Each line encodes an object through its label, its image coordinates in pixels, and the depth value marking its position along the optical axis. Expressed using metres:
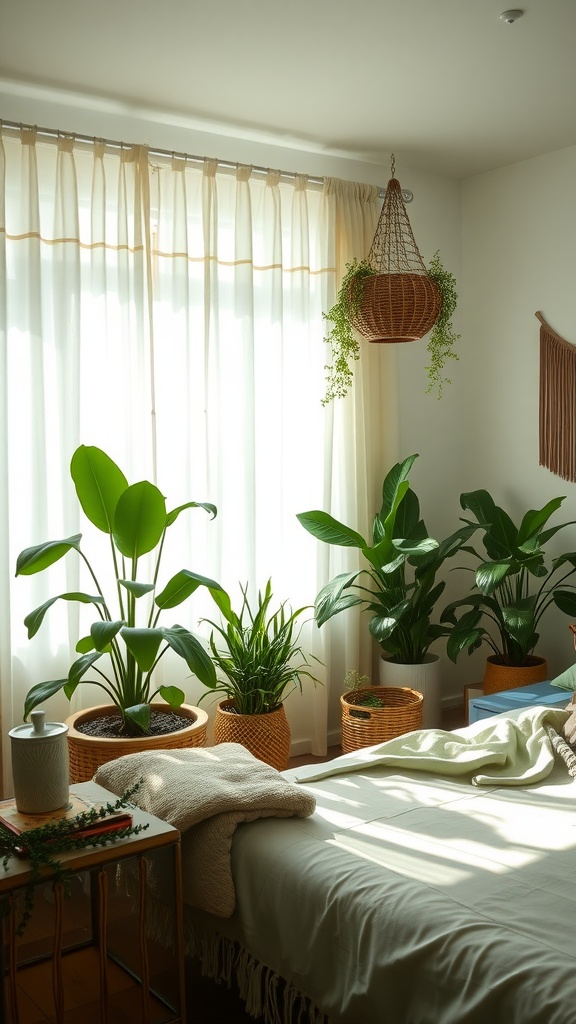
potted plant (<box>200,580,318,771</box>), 3.85
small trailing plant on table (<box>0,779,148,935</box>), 1.93
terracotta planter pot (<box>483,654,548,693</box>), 4.42
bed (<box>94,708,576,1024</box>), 1.79
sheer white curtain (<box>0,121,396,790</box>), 3.75
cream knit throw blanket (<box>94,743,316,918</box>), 2.27
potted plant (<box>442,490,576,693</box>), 4.29
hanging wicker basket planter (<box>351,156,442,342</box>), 3.92
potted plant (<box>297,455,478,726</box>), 4.26
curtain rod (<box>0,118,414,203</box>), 3.68
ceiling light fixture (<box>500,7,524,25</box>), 3.15
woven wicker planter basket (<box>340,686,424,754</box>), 4.11
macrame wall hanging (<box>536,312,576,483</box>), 4.70
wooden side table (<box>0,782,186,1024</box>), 1.98
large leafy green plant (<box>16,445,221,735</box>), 3.15
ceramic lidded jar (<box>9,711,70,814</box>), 2.14
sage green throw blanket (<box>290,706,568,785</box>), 2.79
